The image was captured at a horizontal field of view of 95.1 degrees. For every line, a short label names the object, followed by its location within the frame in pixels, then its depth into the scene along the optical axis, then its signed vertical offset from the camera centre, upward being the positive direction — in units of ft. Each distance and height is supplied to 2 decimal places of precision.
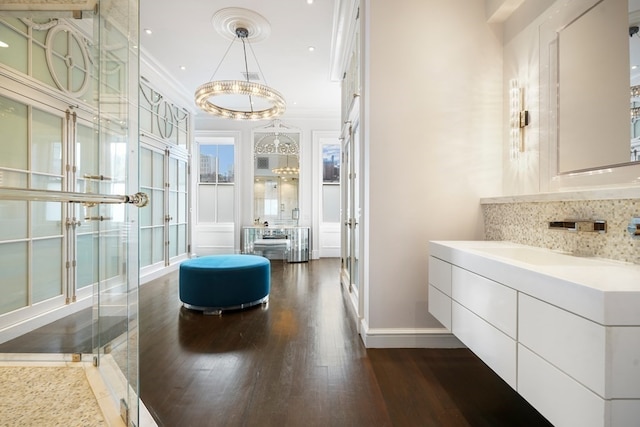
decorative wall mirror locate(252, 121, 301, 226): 22.47 +2.88
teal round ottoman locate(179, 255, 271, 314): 10.37 -2.64
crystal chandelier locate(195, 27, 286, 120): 12.07 +5.09
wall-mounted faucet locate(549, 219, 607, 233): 4.65 -0.19
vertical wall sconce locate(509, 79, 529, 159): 7.17 +2.38
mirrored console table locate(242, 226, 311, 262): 20.92 -2.18
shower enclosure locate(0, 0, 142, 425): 5.59 +0.99
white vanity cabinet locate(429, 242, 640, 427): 2.77 -1.39
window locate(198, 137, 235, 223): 22.59 +2.23
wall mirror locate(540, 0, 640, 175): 4.67 +2.34
